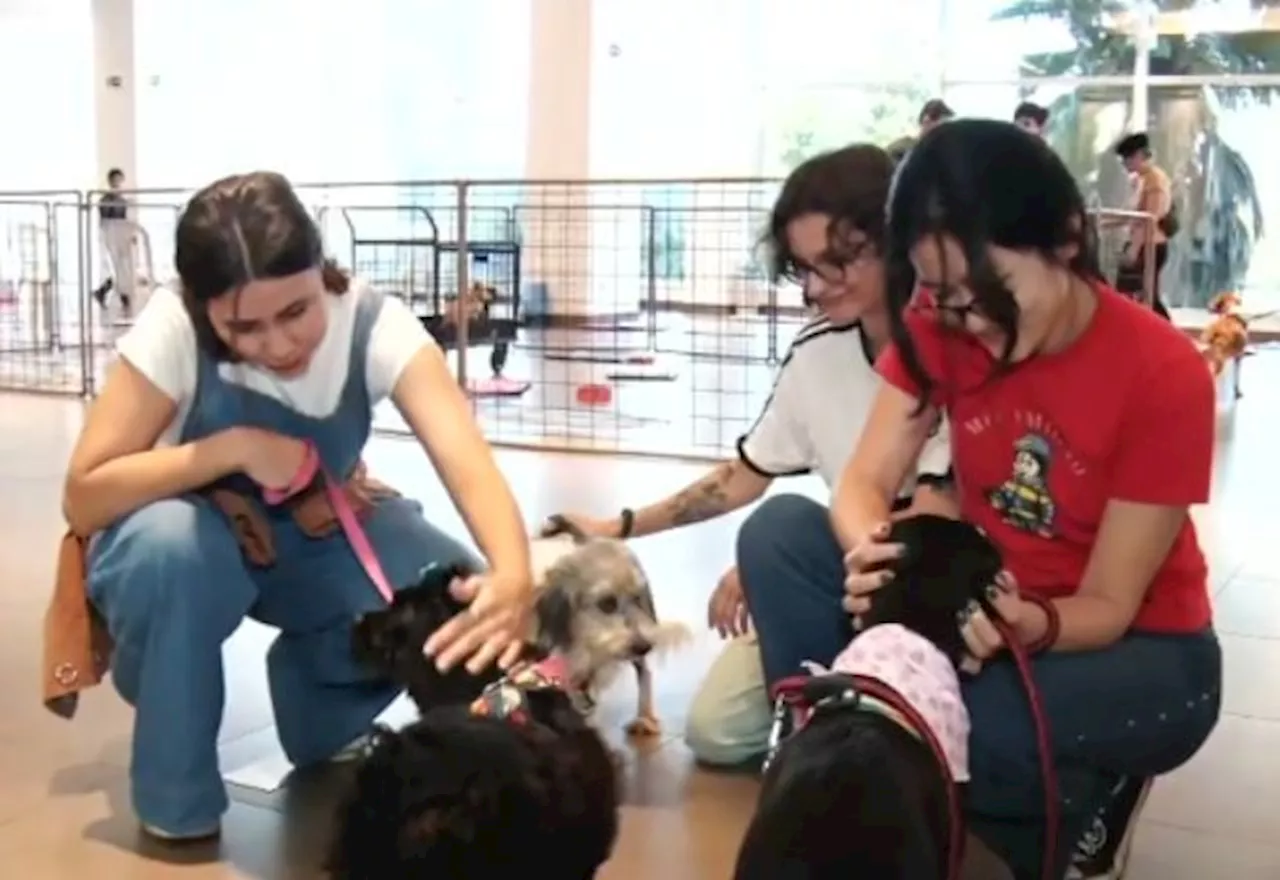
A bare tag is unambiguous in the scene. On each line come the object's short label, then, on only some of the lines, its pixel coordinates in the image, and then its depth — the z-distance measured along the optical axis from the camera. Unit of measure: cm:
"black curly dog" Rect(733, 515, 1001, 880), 125
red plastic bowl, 648
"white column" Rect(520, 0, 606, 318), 1027
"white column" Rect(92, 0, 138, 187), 1288
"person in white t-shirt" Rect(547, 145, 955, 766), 191
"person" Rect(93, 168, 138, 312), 1055
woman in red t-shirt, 153
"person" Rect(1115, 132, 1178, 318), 811
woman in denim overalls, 179
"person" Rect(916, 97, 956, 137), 589
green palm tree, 1228
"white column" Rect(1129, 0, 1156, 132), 1237
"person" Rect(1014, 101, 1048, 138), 798
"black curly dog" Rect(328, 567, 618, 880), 100
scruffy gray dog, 218
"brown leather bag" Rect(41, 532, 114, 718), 196
